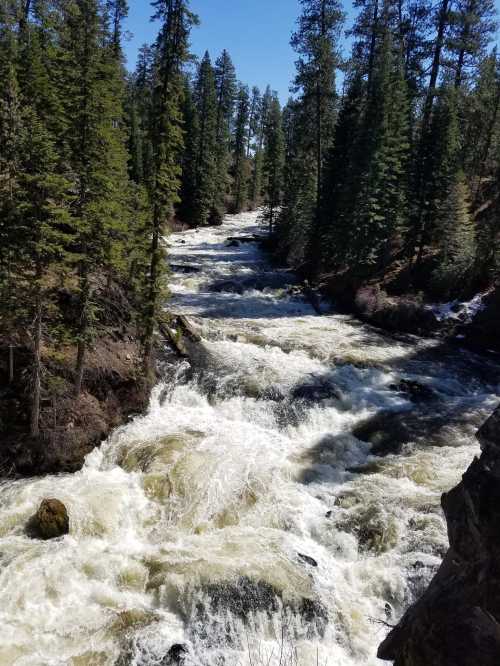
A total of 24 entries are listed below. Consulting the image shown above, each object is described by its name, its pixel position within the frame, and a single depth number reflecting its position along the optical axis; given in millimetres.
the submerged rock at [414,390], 20812
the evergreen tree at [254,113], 105688
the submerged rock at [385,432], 16922
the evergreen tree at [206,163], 56844
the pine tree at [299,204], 39038
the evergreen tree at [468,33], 38438
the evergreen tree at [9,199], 12359
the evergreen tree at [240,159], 74438
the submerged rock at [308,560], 11562
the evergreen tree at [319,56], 33625
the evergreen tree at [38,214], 12281
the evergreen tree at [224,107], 65312
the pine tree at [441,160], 32662
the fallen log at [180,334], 21938
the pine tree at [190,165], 57312
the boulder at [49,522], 11789
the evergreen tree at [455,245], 30609
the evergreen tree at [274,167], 51906
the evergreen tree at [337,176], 35125
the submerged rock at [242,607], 9883
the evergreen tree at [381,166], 31578
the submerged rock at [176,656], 9086
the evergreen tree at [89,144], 13609
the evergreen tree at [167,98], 17109
